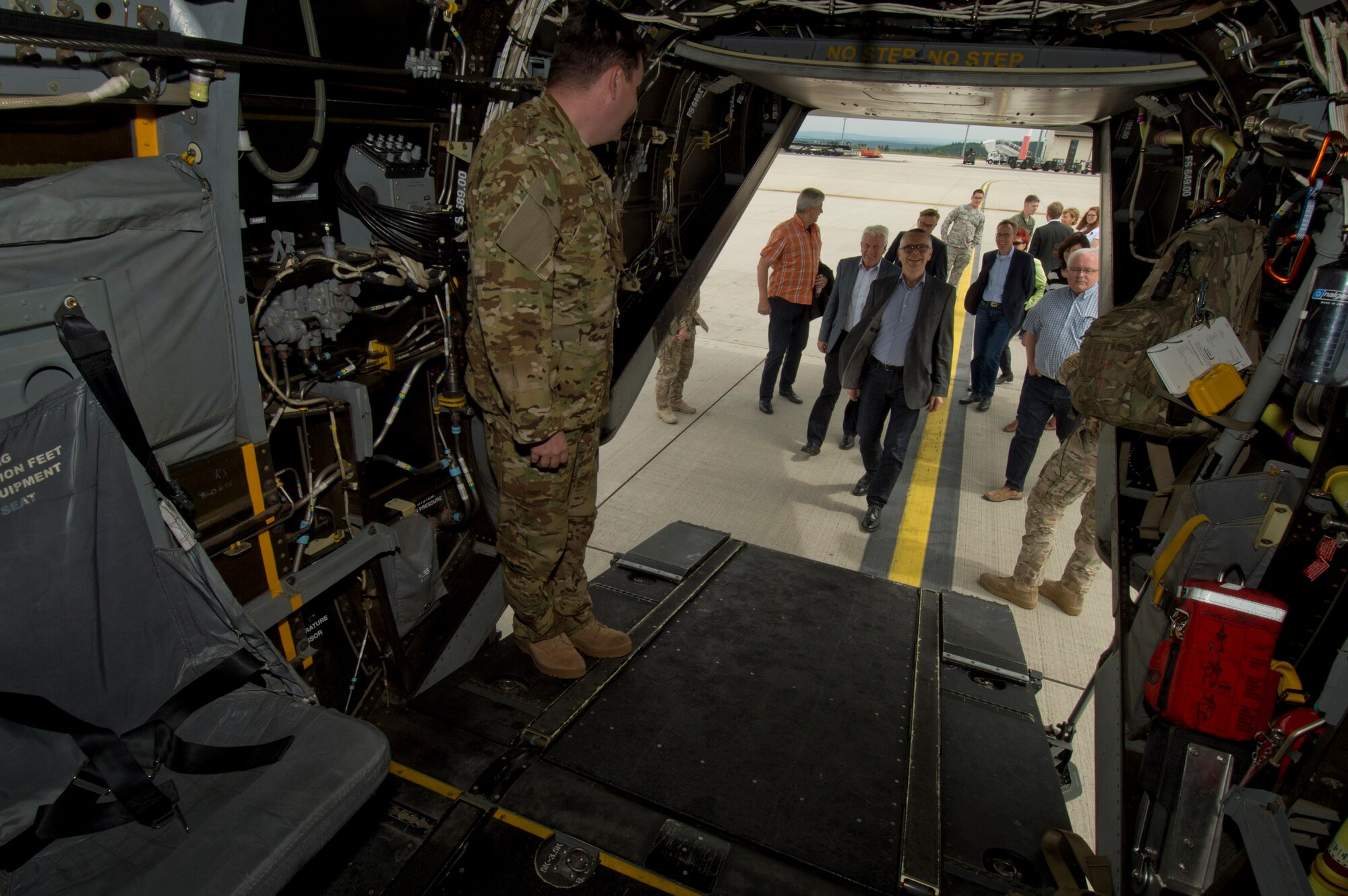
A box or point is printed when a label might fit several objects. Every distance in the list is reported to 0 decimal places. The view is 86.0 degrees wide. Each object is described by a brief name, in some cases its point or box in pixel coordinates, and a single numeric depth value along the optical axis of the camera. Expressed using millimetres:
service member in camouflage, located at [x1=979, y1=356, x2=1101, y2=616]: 3779
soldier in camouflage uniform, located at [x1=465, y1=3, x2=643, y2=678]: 2043
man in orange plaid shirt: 6082
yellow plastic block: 2283
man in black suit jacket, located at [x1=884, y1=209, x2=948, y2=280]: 4801
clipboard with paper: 2340
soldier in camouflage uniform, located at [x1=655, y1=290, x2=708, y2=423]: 6234
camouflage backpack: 2383
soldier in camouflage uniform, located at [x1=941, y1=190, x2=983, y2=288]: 8062
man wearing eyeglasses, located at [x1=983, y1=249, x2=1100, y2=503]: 4500
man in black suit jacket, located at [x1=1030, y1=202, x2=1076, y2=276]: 6965
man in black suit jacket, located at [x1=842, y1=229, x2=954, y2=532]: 4477
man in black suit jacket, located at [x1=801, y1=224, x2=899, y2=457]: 5148
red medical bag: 1889
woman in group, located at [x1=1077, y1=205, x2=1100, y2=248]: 7125
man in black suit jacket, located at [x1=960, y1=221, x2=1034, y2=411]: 6082
